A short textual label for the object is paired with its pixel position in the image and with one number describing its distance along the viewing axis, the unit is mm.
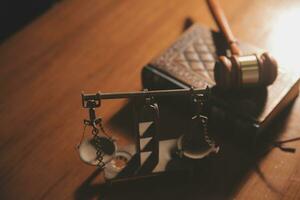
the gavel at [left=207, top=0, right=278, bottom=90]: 1099
